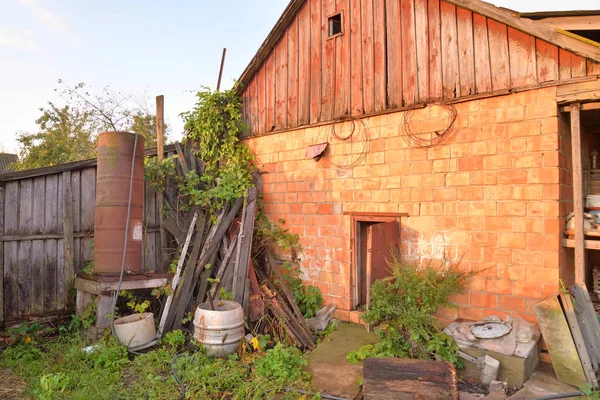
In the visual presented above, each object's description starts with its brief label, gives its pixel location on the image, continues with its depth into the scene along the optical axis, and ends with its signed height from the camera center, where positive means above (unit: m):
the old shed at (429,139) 4.68 +1.02
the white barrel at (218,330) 5.19 -1.75
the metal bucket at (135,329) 5.34 -1.78
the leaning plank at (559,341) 4.15 -1.58
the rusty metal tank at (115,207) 5.68 +0.02
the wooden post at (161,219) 7.59 -0.23
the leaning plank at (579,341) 4.09 -1.56
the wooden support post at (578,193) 4.57 +0.13
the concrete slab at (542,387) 3.96 -2.04
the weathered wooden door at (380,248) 5.59 -0.65
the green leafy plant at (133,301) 5.73 -1.53
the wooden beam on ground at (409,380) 3.82 -1.87
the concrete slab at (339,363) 4.37 -2.12
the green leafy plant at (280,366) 4.53 -2.04
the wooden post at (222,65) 8.89 +3.52
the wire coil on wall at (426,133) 5.41 +1.14
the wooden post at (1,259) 5.74 -0.78
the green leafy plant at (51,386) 3.95 -1.97
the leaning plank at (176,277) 5.93 -1.20
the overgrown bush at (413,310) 4.72 -1.44
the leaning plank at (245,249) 6.32 -0.77
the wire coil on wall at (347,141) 6.34 +1.15
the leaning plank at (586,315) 4.52 -1.39
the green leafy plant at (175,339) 5.60 -2.01
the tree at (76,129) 17.70 +3.93
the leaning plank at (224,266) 6.41 -1.06
